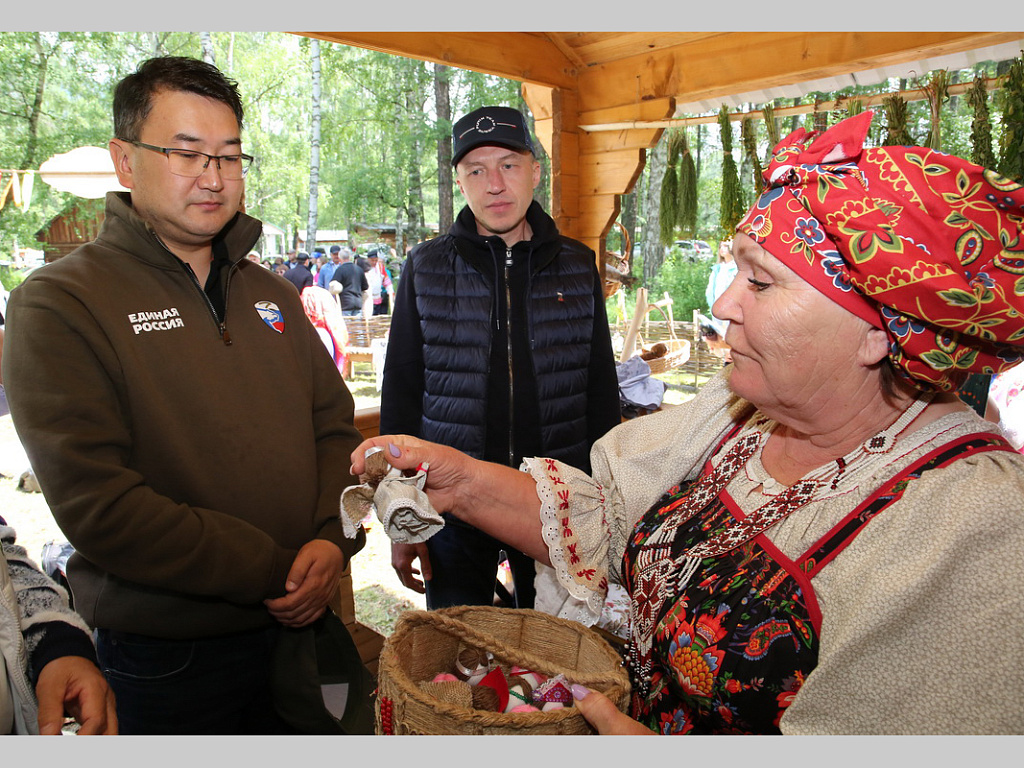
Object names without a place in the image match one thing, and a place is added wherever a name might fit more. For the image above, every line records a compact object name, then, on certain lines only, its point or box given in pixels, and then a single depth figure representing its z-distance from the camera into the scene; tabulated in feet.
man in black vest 7.79
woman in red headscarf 3.00
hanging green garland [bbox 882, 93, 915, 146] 9.99
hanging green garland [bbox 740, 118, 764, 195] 12.44
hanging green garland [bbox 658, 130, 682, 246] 14.53
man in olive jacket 4.40
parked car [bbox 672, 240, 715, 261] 58.29
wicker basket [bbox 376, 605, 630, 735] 3.64
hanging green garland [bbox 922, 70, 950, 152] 9.74
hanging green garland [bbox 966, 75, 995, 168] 9.78
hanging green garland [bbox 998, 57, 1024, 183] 9.08
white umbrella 19.25
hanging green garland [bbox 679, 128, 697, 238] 14.46
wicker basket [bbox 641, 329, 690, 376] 21.26
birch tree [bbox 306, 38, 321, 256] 49.57
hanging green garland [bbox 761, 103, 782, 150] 11.46
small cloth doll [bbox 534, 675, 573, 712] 4.28
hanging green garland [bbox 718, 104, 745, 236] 12.84
